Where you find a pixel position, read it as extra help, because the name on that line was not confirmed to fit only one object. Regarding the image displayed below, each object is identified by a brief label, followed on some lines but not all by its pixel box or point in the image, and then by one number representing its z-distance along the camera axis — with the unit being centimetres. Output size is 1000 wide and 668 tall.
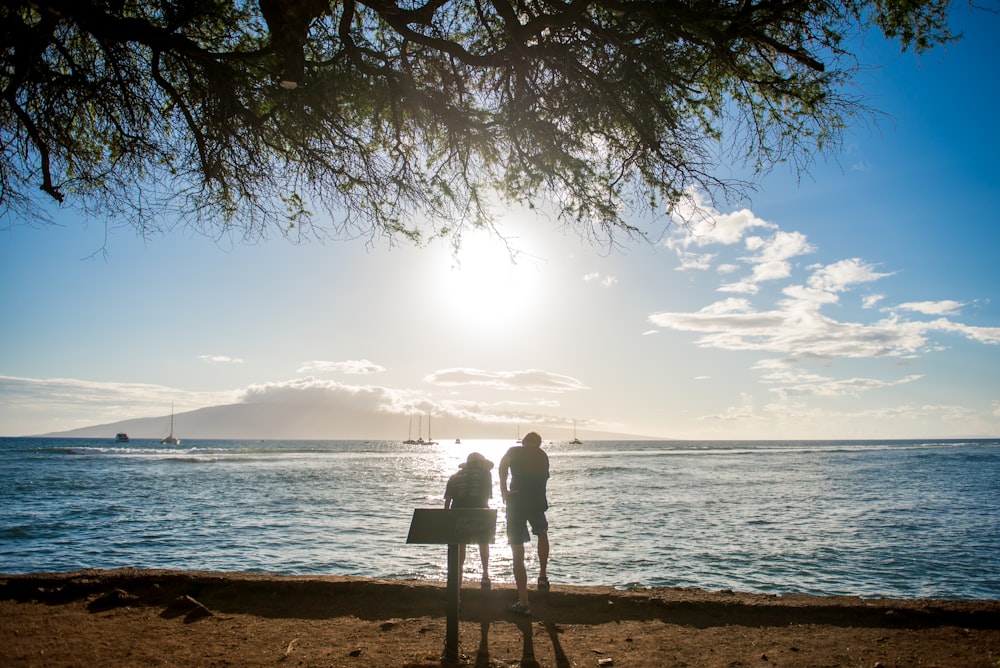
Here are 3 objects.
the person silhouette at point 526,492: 640
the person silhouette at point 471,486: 632
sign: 436
